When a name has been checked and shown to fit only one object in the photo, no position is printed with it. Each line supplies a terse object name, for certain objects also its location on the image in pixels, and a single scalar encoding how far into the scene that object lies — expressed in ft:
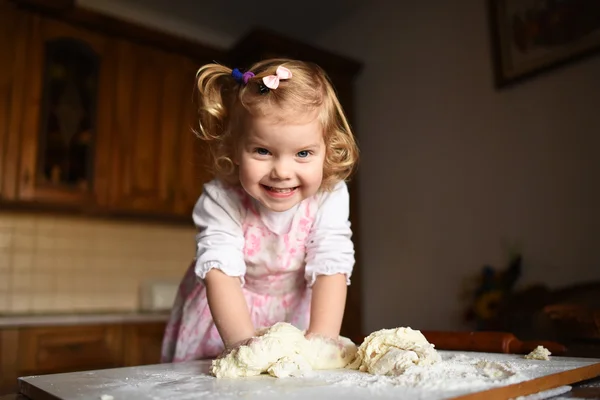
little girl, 2.55
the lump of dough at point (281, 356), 2.10
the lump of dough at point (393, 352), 2.00
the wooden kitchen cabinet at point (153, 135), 7.82
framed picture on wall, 5.73
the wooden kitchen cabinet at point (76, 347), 6.31
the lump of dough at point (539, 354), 2.29
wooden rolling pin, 2.53
